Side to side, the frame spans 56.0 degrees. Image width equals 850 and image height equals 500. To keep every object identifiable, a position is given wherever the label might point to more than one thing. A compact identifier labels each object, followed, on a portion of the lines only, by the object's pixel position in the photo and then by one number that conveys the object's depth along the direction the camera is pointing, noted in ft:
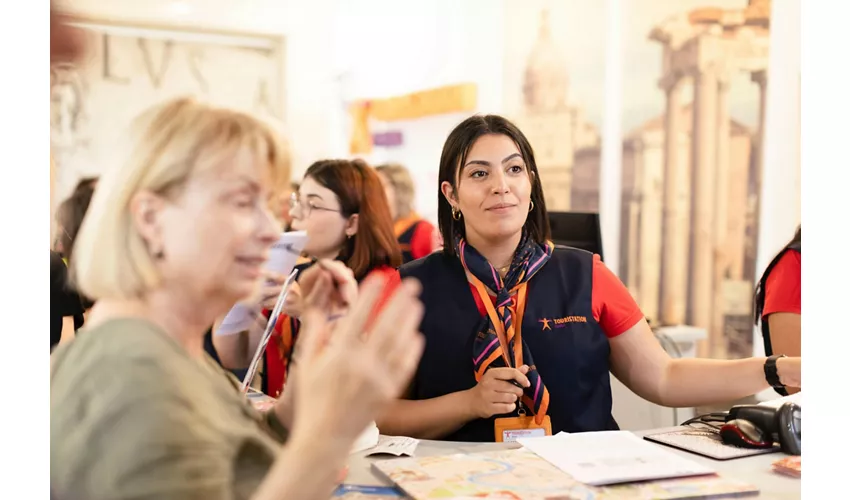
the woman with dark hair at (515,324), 5.30
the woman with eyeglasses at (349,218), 5.05
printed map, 3.31
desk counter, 3.55
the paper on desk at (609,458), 3.51
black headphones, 4.01
